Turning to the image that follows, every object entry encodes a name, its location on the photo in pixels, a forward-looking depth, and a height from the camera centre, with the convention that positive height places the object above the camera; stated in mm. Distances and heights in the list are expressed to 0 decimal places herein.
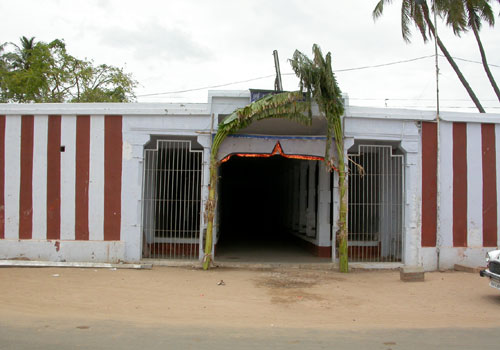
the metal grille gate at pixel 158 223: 11688 -1028
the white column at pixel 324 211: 12523 -684
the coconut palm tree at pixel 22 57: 28022 +8351
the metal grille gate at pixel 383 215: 11898 -789
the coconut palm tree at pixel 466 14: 18250 +7397
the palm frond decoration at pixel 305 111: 10086 +1750
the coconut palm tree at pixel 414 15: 18250 +7255
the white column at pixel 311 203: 14030 -513
